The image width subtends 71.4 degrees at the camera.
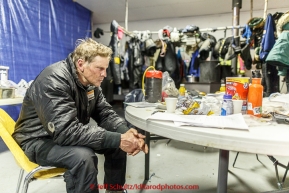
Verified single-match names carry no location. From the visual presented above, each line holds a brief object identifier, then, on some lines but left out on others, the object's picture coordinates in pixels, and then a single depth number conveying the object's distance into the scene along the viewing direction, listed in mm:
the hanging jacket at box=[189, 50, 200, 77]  3845
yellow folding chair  940
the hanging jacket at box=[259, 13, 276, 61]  2533
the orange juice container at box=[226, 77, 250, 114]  898
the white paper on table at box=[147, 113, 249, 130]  681
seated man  931
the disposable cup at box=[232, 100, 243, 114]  880
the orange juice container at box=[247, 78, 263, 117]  864
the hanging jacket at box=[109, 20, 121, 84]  3469
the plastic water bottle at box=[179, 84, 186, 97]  1502
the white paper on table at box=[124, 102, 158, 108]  1227
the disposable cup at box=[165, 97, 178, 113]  980
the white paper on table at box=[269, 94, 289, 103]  1275
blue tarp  2874
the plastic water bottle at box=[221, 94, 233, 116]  868
